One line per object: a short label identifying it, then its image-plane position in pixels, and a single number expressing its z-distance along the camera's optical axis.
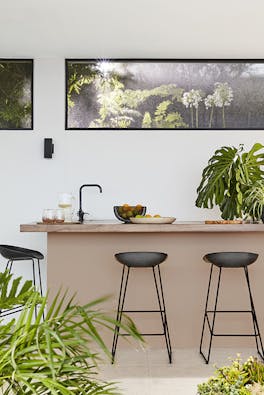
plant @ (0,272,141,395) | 1.30
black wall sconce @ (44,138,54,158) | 5.83
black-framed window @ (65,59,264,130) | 6.02
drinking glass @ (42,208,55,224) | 4.47
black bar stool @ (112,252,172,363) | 4.15
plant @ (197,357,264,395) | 2.14
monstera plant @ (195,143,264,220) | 5.02
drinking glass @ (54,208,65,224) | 4.48
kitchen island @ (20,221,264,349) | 4.61
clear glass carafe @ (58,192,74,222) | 5.11
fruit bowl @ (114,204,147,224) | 4.69
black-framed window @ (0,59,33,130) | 5.98
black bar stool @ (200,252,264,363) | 4.16
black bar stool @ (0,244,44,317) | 4.88
